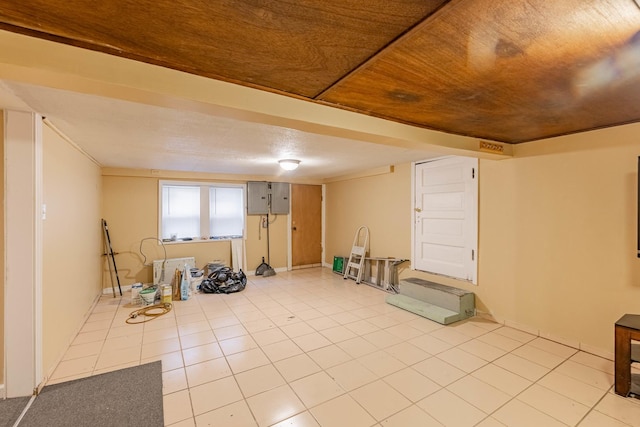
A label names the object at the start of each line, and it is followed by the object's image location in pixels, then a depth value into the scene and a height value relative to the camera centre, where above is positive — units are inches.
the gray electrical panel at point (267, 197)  244.7 +13.7
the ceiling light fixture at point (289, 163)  168.4 +30.1
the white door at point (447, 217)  150.1 -2.2
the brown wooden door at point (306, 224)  269.3 -11.3
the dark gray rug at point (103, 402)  75.5 -56.0
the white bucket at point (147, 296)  164.9 -49.6
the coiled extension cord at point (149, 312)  144.6 -55.4
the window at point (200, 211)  215.3 +1.2
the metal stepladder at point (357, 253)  223.1 -32.6
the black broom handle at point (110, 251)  185.5 -26.1
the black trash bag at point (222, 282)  194.1 -49.8
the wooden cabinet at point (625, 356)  82.7 -42.9
